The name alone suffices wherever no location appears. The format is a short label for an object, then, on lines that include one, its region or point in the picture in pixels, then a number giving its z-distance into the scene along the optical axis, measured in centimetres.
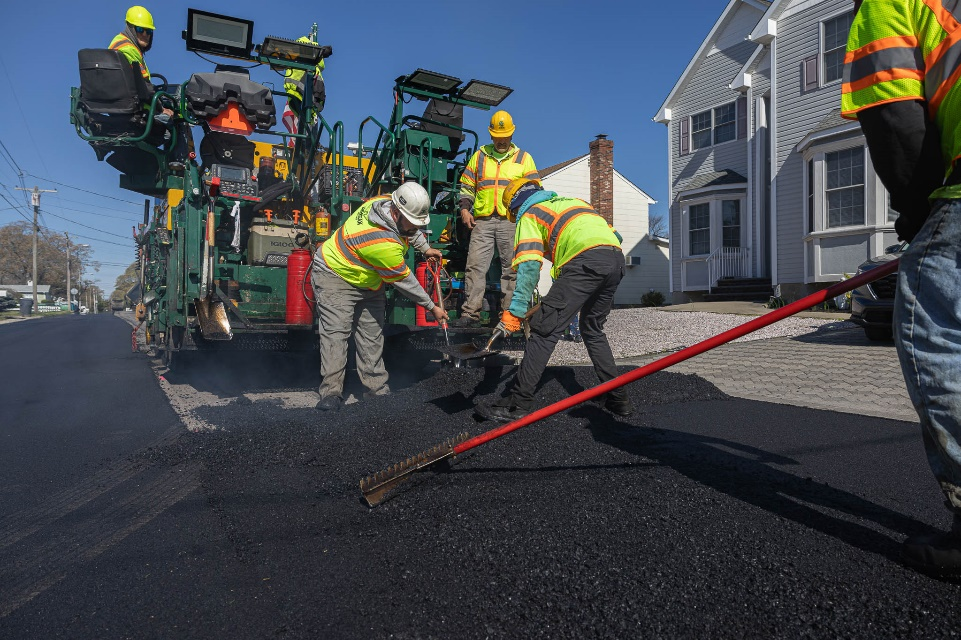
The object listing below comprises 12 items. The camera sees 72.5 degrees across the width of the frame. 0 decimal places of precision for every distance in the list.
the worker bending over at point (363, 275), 509
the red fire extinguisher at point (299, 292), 604
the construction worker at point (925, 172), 182
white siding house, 2275
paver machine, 614
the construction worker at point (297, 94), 712
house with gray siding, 1258
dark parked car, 707
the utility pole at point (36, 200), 4741
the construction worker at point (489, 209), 645
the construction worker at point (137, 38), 665
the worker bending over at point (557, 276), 420
